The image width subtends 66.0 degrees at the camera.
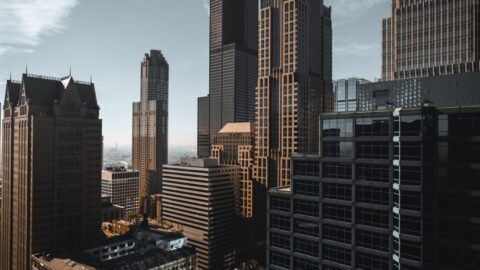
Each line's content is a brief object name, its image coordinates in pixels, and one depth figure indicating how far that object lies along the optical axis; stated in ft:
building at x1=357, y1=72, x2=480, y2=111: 238.27
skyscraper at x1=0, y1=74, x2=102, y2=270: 542.98
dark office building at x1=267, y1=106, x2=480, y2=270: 212.23
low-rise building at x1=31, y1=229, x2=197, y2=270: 443.73
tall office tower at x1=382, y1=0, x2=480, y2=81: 554.05
